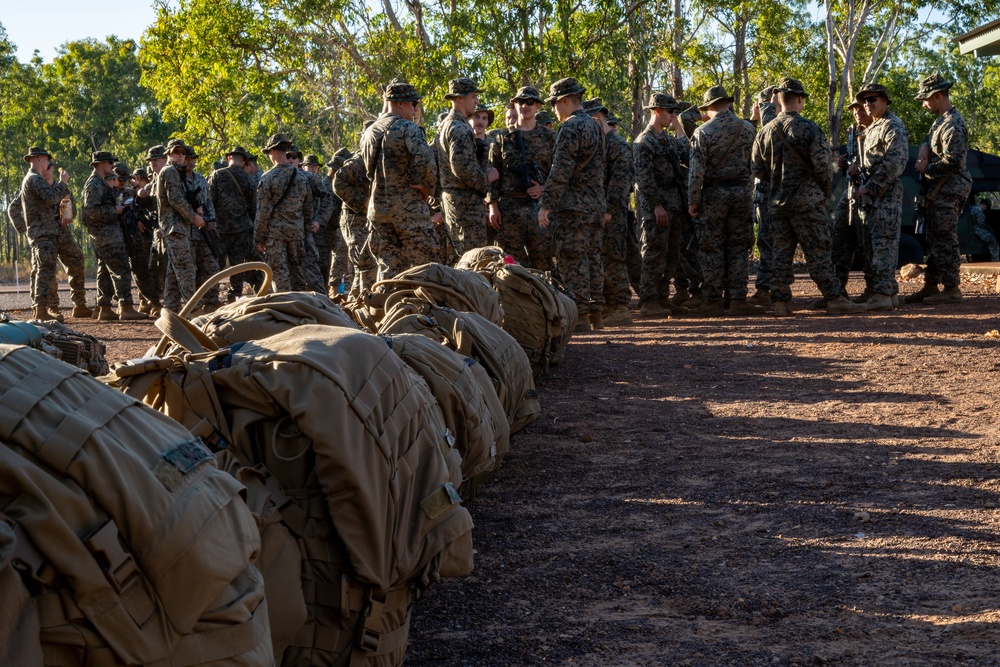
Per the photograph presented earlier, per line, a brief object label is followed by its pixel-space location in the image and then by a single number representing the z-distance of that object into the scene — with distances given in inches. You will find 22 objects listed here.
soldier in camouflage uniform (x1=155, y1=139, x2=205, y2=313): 496.7
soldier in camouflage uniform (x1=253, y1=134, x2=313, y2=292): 484.4
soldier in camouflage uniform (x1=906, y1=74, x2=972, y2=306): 434.0
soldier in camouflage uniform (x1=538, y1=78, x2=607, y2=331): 392.5
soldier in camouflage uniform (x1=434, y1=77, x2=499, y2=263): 393.1
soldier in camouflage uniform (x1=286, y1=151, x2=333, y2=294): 511.8
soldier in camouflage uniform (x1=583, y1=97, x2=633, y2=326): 429.4
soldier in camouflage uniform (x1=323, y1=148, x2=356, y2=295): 612.1
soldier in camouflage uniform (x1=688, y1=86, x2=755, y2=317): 416.2
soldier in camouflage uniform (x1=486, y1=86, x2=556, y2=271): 406.6
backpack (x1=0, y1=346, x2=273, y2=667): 71.0
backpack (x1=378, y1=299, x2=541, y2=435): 186.2
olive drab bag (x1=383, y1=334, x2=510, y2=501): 146.8
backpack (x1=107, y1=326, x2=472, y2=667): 101.3
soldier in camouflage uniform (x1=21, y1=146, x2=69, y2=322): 547.8
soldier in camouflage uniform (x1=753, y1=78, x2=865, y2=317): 409.4
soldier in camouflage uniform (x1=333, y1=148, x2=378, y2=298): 399.2
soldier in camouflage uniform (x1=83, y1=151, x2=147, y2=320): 567.8
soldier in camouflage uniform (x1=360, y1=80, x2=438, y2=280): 352.2
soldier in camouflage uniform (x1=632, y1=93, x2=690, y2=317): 444.1
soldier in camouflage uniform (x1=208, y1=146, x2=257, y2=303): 560.4
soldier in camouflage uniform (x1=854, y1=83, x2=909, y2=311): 415.5
